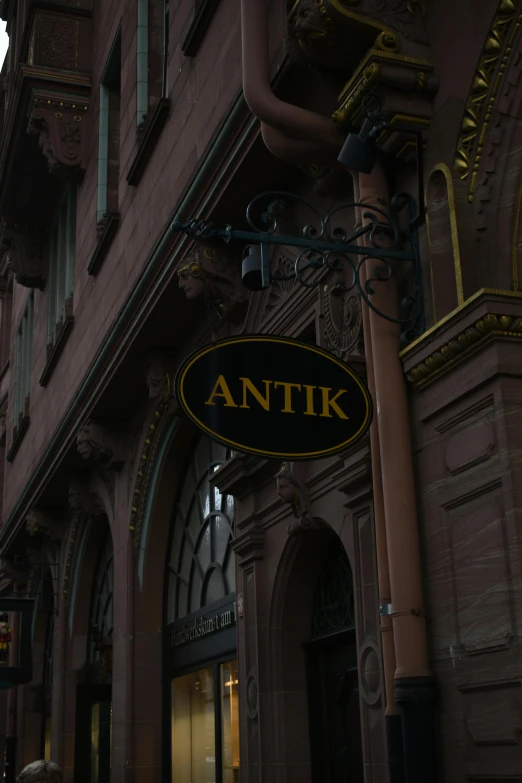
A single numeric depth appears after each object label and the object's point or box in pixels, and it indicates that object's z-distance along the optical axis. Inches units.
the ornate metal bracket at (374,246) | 266.7
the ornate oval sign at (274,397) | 252.2
